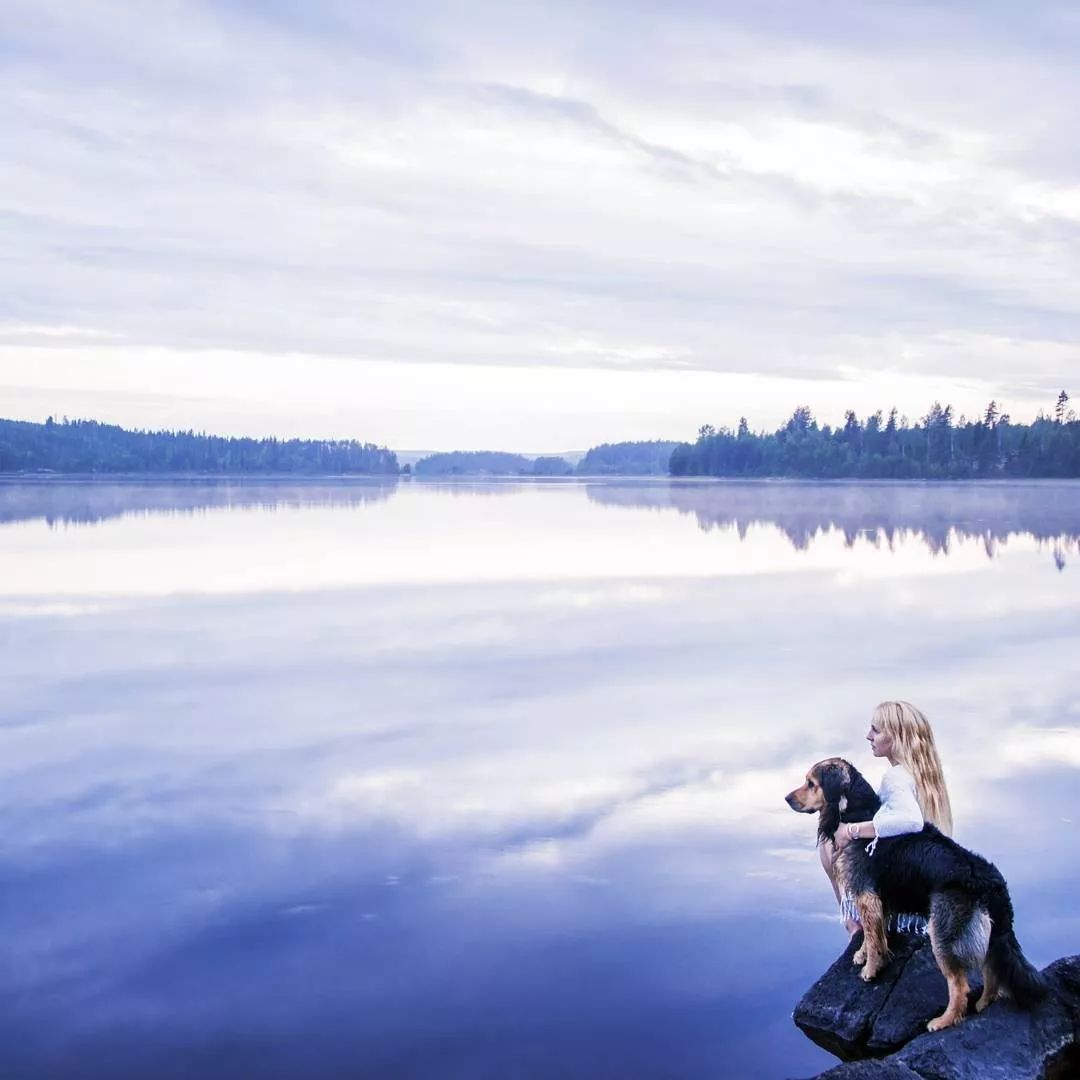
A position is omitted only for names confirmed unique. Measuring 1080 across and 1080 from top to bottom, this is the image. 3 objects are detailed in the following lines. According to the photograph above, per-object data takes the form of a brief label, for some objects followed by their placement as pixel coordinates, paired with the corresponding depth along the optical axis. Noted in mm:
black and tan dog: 5781
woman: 6234
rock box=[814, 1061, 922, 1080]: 5176
